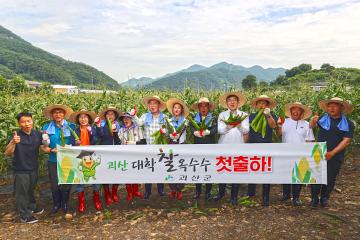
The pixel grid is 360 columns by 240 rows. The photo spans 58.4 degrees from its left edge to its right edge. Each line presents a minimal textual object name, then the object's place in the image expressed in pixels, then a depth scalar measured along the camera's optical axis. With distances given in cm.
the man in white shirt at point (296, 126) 477
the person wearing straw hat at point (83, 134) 484
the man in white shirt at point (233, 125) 482
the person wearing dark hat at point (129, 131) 509
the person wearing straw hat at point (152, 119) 507
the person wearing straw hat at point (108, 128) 496
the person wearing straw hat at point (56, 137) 471
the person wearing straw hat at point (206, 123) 489
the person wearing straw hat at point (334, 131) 450
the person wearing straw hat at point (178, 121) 500
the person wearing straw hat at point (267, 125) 470
